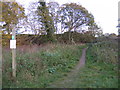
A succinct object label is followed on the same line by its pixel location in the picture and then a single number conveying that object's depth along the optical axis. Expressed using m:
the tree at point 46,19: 14.19
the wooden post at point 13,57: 3.90
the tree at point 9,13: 8.54
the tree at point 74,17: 16.86
